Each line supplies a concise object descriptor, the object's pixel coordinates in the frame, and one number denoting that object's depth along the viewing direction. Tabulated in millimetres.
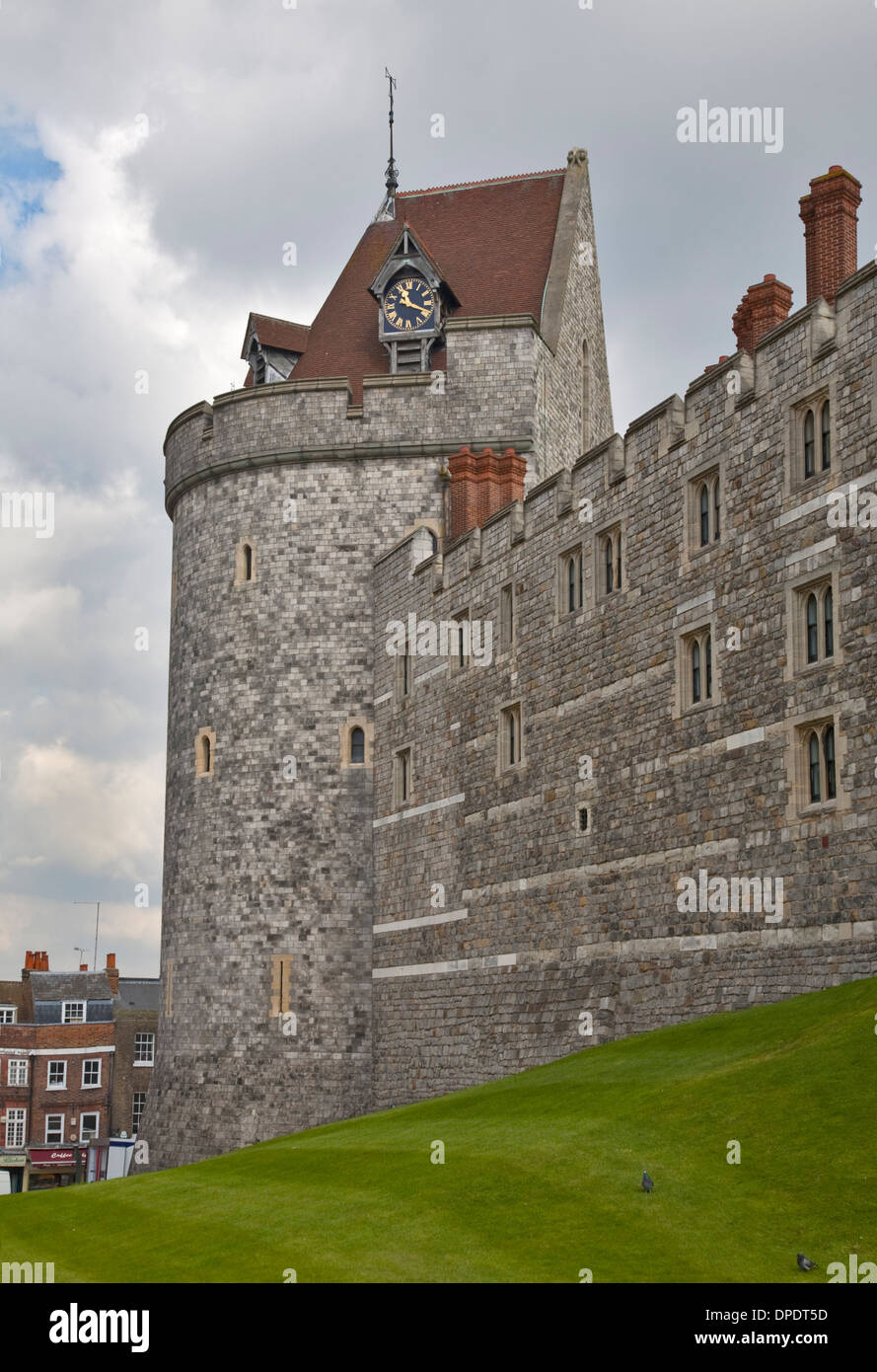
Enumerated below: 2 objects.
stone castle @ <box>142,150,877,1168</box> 23109
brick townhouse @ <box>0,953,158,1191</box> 65000
